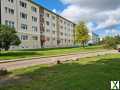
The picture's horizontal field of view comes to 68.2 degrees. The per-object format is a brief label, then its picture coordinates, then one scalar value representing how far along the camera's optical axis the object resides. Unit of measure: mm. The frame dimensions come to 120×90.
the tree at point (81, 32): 29222
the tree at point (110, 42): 28000
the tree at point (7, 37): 13464
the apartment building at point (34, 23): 21803
